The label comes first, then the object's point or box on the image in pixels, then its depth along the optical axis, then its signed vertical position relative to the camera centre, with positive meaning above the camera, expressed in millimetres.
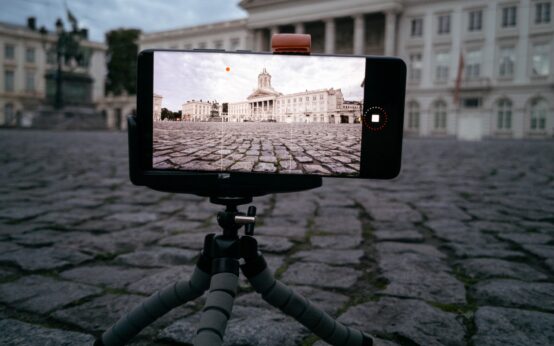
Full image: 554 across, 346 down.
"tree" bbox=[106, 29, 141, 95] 57781 +10060
